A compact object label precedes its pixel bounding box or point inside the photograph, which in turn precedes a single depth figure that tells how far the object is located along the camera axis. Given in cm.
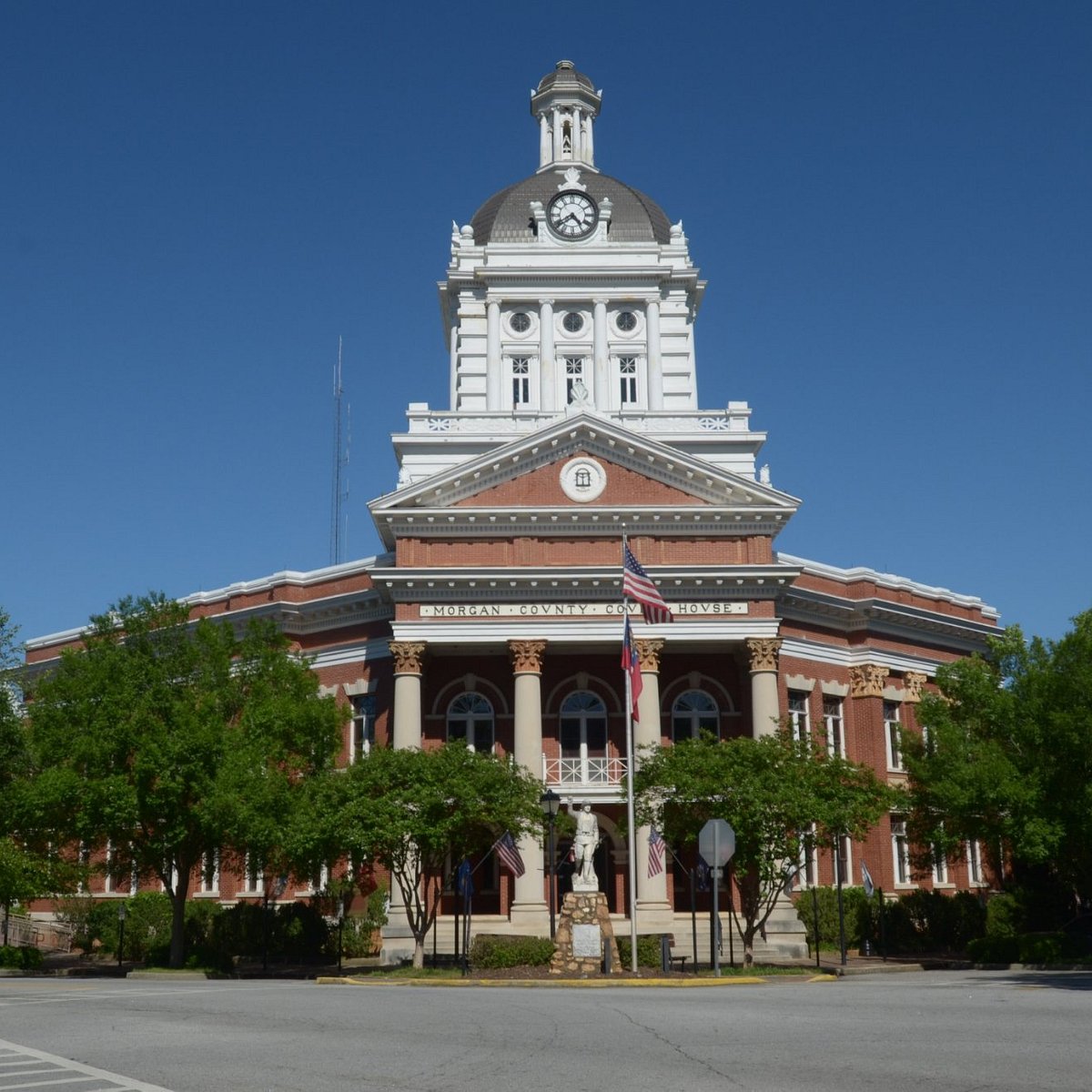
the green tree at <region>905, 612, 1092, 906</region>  3722
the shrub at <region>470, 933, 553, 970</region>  3241
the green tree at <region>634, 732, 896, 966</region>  3484
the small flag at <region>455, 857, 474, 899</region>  3368
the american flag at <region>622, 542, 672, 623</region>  3519
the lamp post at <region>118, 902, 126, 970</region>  4186
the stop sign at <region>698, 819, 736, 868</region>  2638
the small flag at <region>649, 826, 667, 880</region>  3509
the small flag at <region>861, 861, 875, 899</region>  3925
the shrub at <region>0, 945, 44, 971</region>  4059
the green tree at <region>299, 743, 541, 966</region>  3466
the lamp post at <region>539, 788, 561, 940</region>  3331
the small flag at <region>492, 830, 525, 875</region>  3453
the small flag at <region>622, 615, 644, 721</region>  3444
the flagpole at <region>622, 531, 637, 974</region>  3058
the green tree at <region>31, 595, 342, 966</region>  3716
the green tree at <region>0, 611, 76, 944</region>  3753
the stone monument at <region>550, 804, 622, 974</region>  3011
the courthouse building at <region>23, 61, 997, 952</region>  4325
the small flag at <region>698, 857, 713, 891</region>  3699
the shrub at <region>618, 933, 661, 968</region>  3366
